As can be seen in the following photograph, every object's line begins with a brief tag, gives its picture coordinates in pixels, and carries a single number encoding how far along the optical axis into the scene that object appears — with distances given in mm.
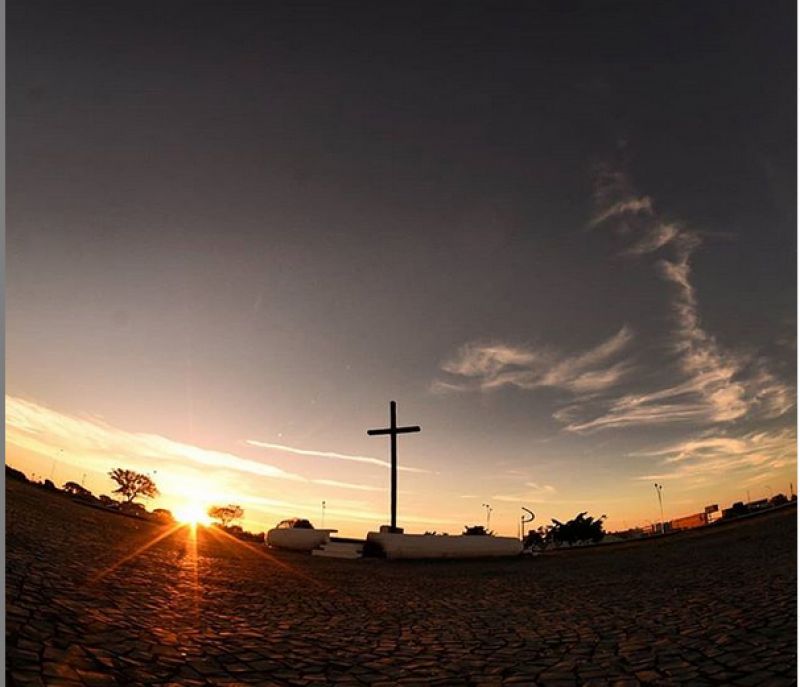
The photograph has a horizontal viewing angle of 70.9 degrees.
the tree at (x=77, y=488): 29141
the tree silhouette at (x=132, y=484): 54656
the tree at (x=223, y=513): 64438
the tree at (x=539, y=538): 35831
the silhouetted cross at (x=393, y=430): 18094
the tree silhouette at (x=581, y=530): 31812
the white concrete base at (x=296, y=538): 17594
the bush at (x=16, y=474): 17097
